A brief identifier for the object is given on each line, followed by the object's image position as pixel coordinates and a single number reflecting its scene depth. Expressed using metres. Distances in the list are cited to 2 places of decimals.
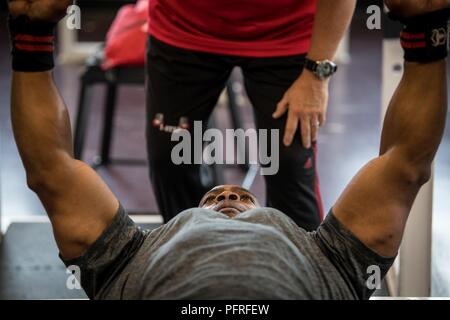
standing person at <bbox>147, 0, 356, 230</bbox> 3.08
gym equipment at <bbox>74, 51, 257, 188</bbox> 4.43
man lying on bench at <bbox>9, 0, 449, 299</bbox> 2.34
